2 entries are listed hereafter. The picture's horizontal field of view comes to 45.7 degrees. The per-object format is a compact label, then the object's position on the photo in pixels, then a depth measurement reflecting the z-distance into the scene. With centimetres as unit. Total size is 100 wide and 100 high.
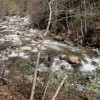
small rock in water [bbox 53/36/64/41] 1095
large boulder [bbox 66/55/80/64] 773
